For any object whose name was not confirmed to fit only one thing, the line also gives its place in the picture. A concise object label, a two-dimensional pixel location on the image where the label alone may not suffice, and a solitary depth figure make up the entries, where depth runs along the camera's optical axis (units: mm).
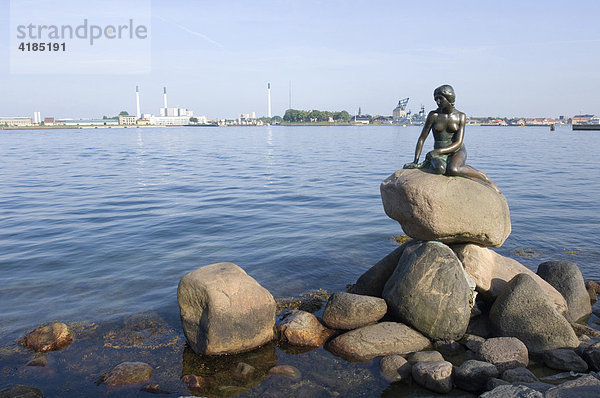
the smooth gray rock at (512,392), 5188
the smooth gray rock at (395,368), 6984
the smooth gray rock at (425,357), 7250
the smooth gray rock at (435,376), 6531
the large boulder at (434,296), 7953
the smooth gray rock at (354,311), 8258
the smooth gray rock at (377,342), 7637
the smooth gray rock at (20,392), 6340
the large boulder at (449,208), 8602
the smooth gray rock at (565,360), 6992
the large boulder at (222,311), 7535
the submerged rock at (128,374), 6945
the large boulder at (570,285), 9211
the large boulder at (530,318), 7582
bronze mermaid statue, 9219
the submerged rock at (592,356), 6910
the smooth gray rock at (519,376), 6410
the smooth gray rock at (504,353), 6996
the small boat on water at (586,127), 119744
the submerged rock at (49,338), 8133
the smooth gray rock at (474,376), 6520
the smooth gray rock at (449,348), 7733
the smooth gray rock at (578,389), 5160
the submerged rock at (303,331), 8148
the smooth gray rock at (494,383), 6183
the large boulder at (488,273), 9055
